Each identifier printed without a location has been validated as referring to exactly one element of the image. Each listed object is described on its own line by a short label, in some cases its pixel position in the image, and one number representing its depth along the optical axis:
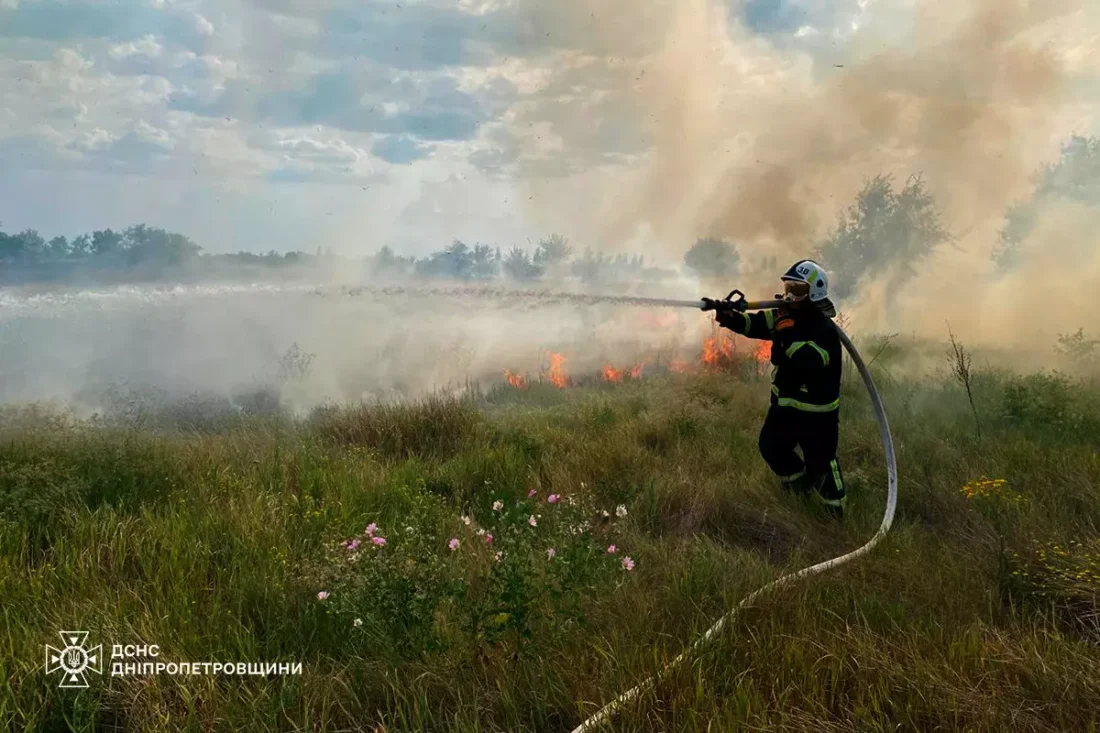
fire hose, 2.33
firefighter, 5.14
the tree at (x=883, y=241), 18.25
